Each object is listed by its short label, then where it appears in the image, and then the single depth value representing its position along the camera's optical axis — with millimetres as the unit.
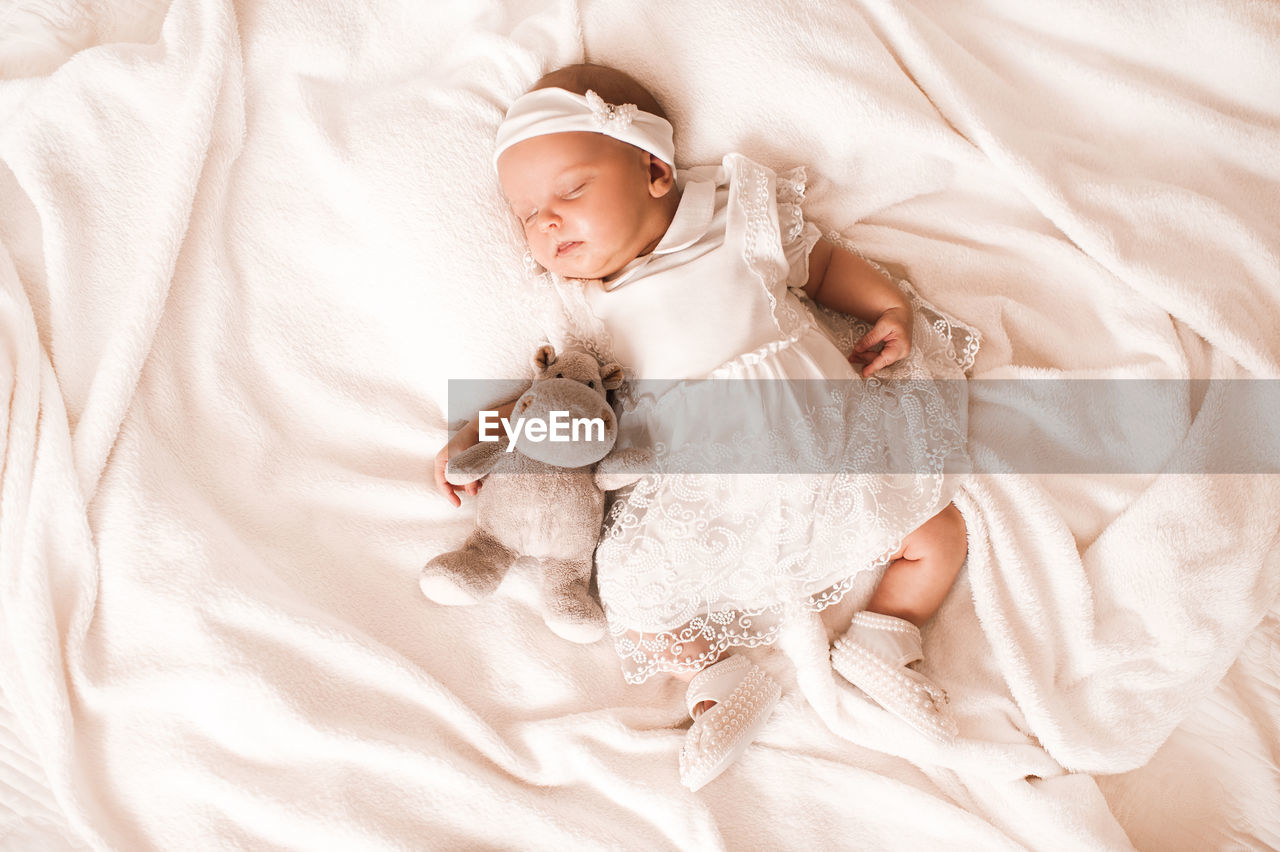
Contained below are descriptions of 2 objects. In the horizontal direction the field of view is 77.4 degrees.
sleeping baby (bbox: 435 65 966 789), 1073
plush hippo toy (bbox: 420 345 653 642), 1038
